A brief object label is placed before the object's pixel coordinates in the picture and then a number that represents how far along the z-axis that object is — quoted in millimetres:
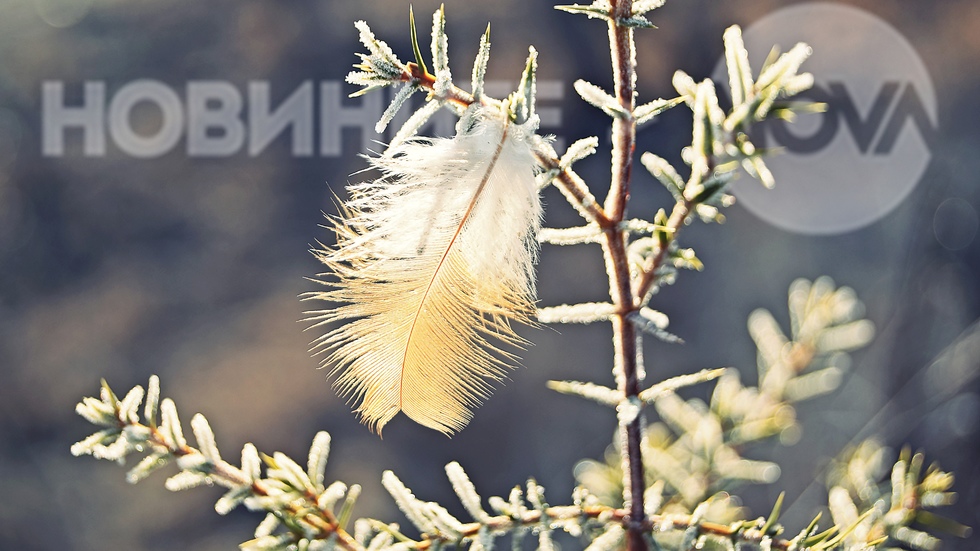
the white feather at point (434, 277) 560
